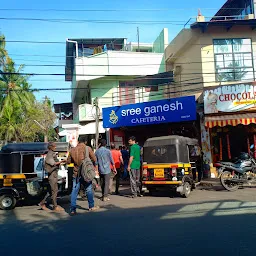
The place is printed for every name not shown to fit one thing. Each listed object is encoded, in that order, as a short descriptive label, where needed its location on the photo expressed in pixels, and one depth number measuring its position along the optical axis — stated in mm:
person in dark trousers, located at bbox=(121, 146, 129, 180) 14383
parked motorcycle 11383
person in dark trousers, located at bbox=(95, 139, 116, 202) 9719
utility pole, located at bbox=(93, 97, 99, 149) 18884
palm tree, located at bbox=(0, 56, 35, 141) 27219
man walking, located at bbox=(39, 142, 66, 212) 8273
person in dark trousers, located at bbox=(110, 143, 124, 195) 11644
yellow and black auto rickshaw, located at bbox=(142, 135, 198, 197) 10141
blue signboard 15750
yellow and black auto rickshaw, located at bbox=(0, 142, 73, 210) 8930
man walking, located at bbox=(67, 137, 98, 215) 7666
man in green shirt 10153
